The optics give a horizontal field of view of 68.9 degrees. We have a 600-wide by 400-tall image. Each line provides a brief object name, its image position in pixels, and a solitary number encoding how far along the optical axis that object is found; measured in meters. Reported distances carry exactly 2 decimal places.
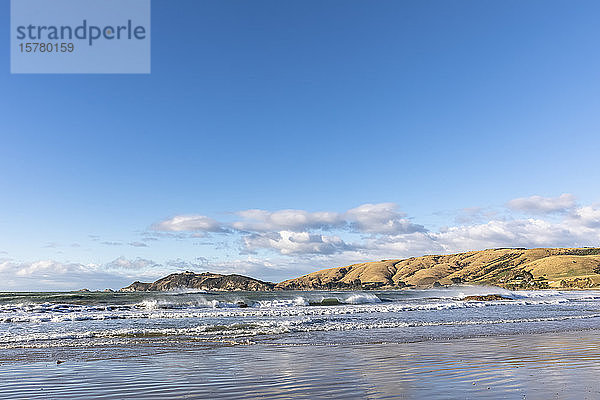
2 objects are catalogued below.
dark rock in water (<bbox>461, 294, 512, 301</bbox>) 64.50
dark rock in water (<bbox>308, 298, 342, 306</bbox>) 61.16
